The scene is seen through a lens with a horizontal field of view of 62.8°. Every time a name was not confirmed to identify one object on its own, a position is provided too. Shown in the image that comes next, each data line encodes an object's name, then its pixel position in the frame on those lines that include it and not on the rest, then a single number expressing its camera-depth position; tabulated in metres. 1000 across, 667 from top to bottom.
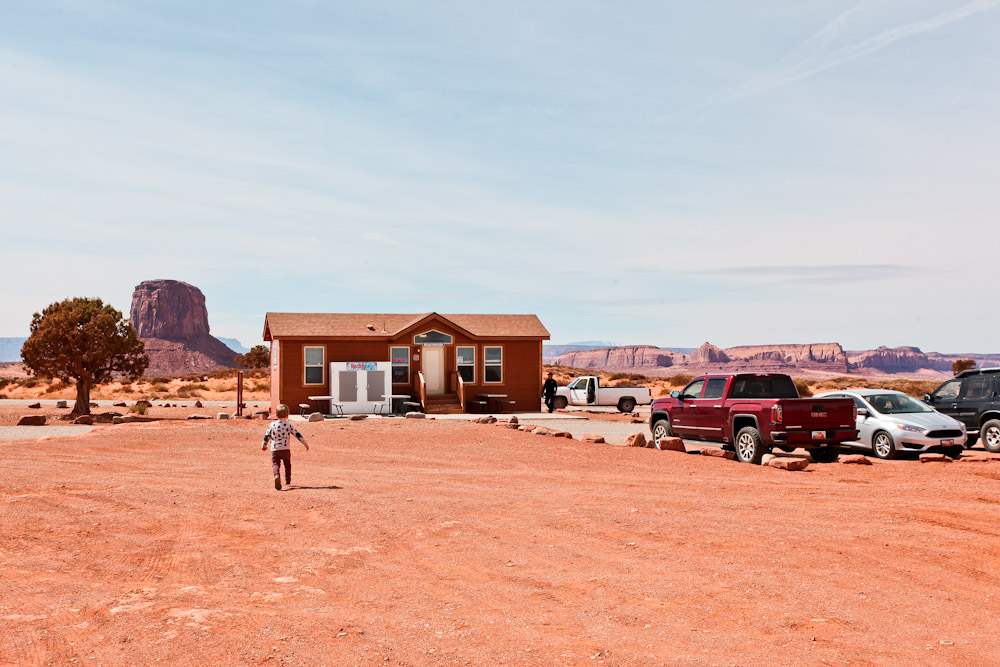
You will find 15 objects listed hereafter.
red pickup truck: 15.51
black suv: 18.06
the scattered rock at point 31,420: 27.34
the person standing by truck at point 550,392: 34.75
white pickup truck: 36.31
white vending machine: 31.11
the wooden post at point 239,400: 32.06
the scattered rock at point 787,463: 14.98
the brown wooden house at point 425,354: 31.53
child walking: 12.58
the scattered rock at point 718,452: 16.73
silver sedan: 16.02
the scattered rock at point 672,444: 18.05
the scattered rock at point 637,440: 18.78
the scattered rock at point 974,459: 15.66
